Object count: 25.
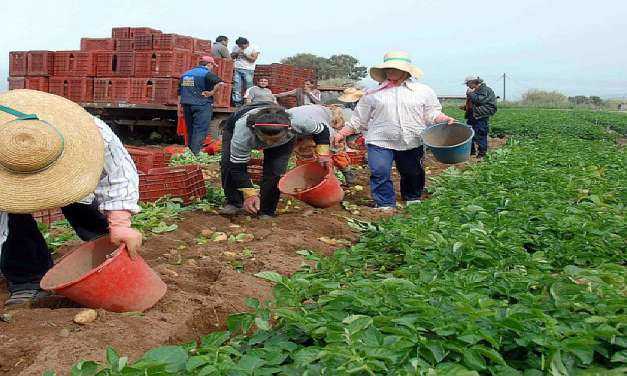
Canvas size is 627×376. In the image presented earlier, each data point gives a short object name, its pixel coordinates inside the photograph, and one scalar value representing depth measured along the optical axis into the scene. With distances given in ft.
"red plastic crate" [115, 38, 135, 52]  39.60
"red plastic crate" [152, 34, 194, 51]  37.81
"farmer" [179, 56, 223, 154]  32.37
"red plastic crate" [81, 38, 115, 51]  40.78
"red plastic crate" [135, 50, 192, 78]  37.60
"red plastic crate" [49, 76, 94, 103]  40.45
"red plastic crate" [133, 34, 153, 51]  38.63
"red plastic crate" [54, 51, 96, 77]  40.57
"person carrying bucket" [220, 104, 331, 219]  16.42
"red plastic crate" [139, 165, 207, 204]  19.83
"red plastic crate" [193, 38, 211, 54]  39.99
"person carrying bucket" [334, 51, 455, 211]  20.90
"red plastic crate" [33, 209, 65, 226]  18.05
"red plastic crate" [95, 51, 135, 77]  39.32
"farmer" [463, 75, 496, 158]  39.11
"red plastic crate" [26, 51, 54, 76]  42.55
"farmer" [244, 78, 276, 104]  34.35
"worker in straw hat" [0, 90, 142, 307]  8.77
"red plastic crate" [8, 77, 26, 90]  43.62
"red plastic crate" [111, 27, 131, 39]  40.56
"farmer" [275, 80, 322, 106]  37.17
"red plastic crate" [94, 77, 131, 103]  38.86
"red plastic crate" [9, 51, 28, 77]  43.65
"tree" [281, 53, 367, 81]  168.91
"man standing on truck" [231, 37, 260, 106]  39.96
